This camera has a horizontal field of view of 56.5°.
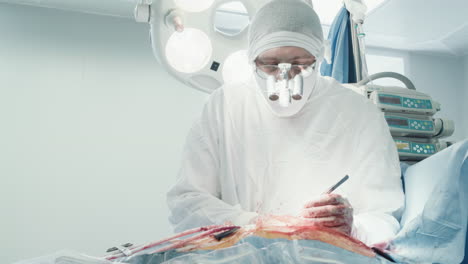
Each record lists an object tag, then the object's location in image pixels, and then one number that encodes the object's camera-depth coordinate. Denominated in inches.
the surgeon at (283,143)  51.9
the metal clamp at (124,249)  31.9
